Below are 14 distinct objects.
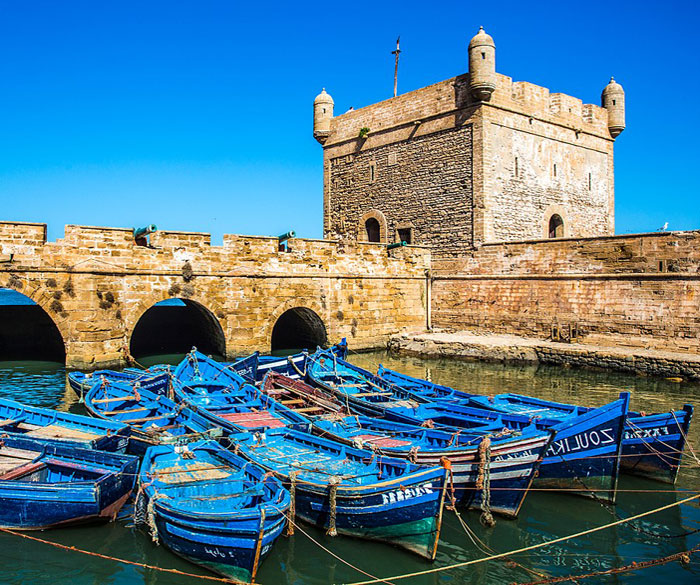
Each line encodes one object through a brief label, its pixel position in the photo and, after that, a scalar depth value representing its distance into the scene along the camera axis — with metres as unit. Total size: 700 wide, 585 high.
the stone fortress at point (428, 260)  15.26
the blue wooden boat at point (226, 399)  9.14
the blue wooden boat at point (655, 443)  8.03
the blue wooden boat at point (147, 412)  8.56
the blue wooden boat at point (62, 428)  7.89
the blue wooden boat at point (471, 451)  6.99
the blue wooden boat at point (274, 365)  13.09
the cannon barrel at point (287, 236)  18.05
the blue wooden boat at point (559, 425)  7.47
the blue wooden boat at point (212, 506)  5.61
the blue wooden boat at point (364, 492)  6.08
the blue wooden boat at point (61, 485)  6.47
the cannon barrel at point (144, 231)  15.24
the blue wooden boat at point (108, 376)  12.27
